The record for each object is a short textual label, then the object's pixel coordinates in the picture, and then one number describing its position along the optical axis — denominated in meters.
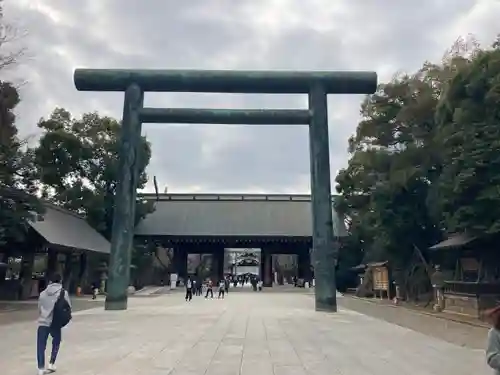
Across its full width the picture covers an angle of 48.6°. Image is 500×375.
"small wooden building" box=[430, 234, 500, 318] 20.12
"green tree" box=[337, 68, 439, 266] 27.39
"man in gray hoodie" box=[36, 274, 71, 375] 7.66
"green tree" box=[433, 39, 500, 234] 17.91
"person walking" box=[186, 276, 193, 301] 30.55
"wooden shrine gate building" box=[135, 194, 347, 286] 44.97
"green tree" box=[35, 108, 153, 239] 39.44
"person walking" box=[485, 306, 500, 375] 3.95
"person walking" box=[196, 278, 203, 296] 38.96
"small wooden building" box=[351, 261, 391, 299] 34.66
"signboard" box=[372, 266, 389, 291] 34.62
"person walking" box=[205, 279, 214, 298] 35.26
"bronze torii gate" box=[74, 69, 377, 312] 20.56
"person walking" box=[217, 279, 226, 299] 34.25
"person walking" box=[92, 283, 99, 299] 32.47
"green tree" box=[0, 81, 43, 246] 20.92
